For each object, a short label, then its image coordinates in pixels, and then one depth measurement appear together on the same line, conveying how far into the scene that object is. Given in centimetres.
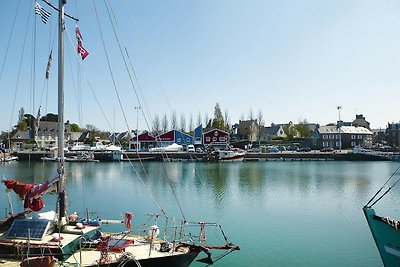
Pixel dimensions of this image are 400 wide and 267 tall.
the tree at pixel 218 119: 11950
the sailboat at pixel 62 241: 1220
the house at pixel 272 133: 13425
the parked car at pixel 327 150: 10319
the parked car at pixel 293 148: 11308
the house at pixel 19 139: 11206
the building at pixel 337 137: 11675
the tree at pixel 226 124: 12645
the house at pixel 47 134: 11573
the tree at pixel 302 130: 12904
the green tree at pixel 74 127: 14268
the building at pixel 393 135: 12031
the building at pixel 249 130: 13200
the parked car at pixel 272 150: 10356
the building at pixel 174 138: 10594
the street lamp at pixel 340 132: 10906
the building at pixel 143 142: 10600
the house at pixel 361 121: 15388
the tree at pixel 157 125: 13562
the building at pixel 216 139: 10494
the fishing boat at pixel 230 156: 8631
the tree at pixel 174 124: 13012
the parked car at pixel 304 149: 10659
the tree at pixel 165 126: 13488
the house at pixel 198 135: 10731
